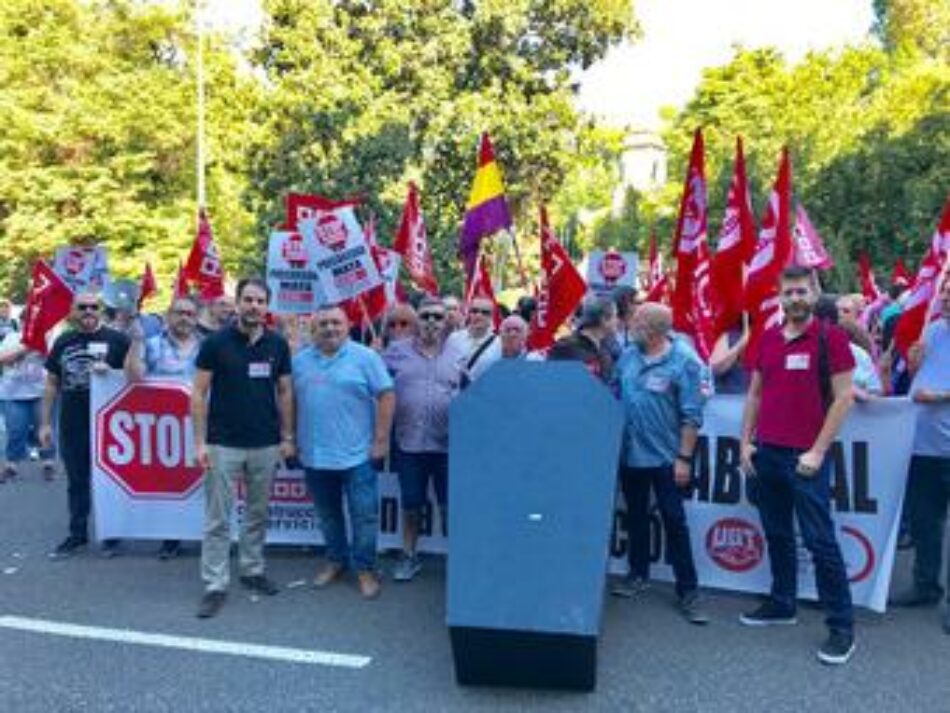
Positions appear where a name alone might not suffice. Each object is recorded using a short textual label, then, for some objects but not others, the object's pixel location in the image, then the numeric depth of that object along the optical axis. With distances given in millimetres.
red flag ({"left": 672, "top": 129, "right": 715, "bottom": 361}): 7559
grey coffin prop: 4863
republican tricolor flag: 8703
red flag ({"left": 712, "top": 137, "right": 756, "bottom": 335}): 7137
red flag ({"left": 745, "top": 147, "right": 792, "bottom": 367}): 6762
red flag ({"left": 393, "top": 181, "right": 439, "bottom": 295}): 10273
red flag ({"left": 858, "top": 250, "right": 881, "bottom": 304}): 13234
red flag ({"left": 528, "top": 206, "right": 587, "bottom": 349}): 8516
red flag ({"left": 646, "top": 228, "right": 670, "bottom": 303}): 11609
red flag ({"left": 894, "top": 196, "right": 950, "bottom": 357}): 6871
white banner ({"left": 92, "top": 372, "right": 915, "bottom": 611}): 6172
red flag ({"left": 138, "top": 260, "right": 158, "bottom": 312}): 13042
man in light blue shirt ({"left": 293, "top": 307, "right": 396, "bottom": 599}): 6527
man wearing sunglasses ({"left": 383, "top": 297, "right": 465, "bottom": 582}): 6891
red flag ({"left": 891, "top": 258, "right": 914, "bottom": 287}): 14177
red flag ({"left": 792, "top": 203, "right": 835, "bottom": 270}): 10703
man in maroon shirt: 5492
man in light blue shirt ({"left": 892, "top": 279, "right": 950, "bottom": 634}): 6098
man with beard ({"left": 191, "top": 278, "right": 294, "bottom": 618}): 6312
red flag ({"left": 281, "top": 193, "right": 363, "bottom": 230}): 8391
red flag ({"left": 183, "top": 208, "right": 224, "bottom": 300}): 9867
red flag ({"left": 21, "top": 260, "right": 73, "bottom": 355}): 9883
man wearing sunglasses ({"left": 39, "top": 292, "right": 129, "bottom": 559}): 7621
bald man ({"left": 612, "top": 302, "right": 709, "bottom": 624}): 6137
